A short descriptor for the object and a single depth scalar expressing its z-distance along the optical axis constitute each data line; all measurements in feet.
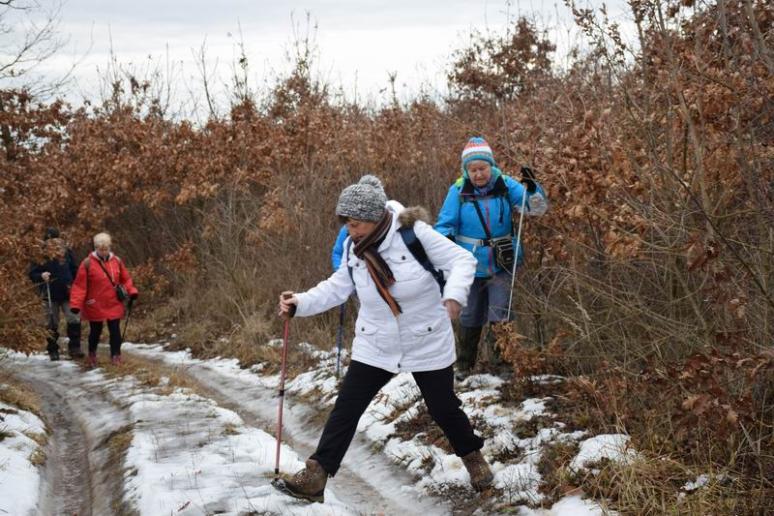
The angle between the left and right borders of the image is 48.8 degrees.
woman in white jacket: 16.99
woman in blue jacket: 22.65
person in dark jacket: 42.04
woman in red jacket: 37.45
